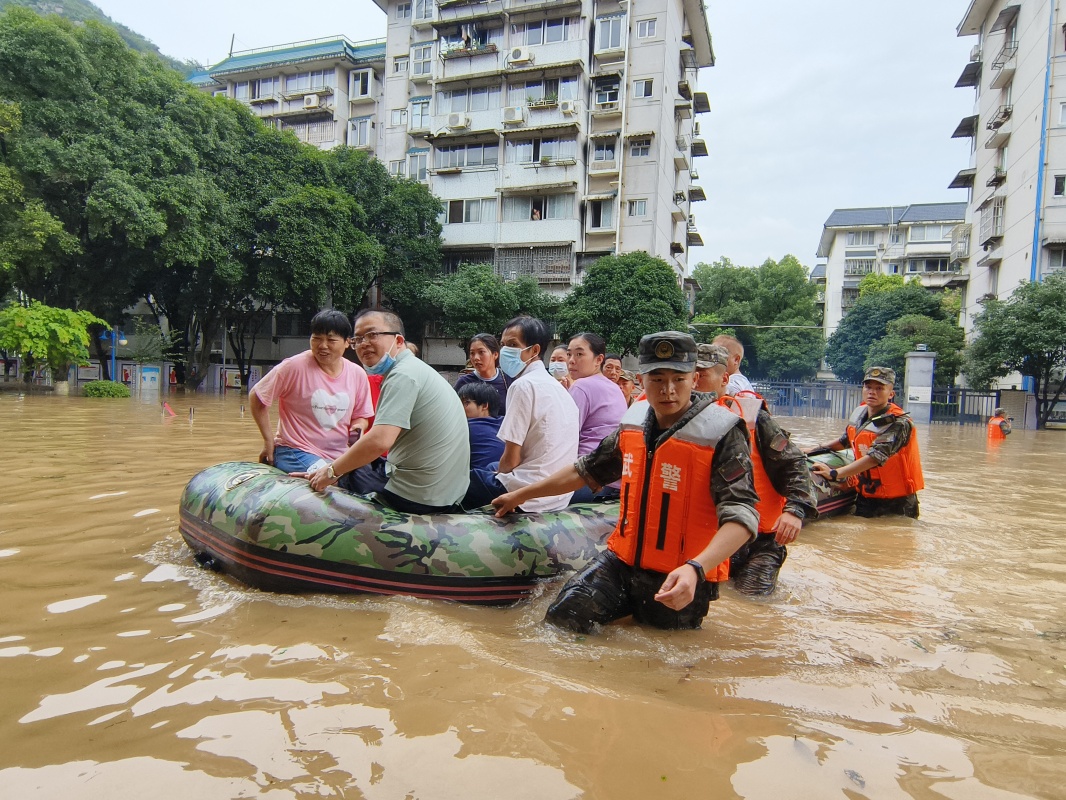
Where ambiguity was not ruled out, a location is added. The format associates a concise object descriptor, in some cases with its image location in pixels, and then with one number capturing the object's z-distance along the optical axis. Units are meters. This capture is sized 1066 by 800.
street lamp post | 24.62
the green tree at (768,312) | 43.84
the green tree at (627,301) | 24.62
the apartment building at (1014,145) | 24.41
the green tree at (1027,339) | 21.16
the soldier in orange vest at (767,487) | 3.87
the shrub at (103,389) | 19.81
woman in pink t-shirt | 4.82
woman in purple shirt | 4.96
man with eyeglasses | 3.56
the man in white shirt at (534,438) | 3.96
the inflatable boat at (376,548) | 3.60
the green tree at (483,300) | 26.77
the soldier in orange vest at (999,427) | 17.45
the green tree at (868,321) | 37.62
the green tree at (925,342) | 31.16
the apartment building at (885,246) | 49.59
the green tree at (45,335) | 18.09
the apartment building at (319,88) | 36.91
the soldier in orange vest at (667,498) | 2.72
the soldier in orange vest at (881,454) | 5.93
